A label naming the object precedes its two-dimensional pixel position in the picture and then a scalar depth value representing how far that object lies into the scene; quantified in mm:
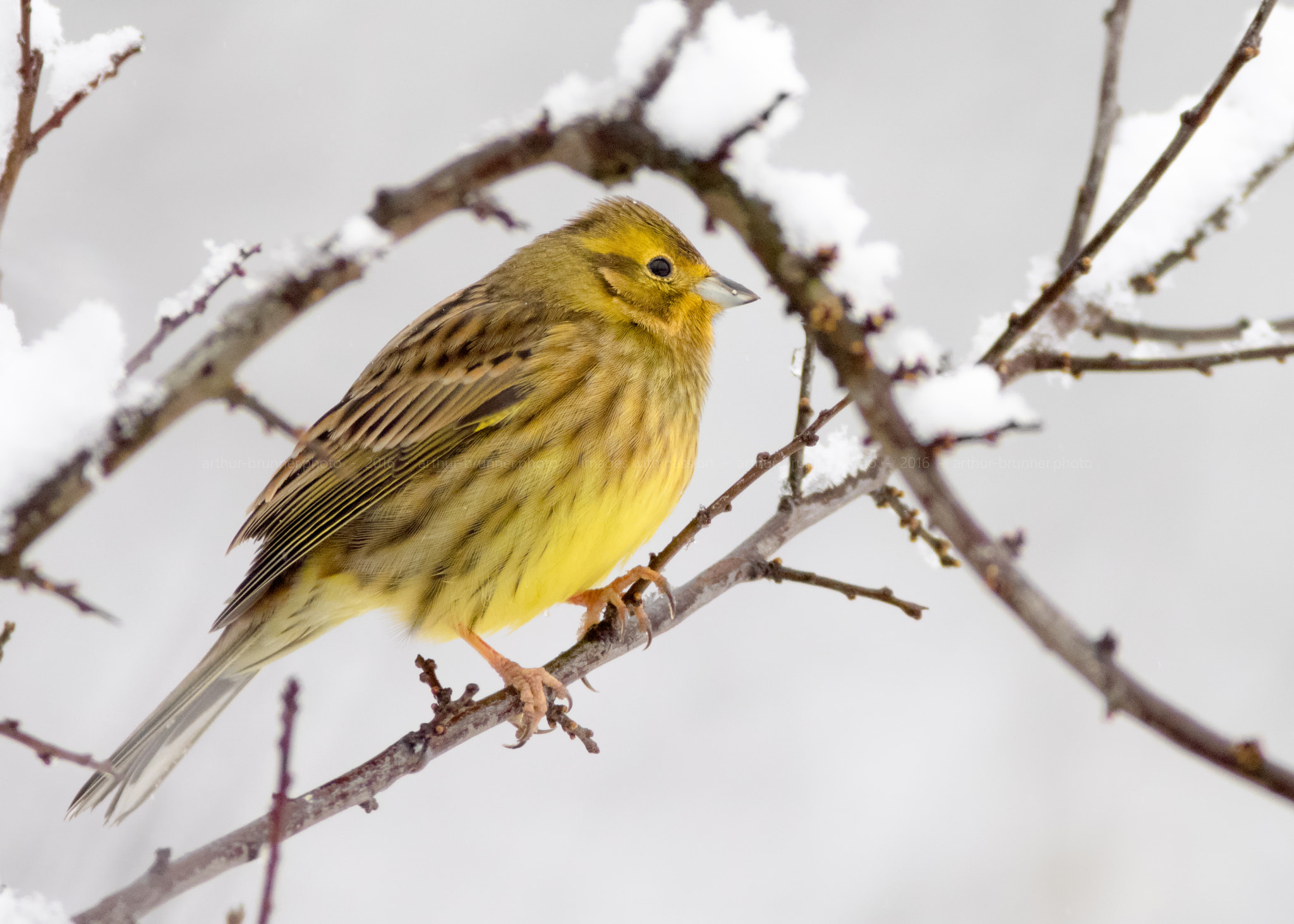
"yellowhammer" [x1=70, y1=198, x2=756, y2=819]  3177
